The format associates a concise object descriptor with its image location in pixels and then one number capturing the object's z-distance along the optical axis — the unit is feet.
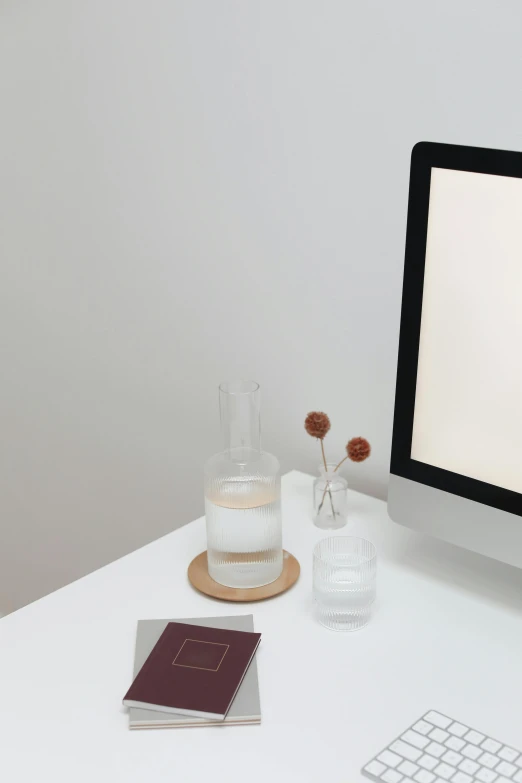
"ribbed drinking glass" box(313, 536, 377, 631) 2.93
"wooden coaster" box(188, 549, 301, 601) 3.11
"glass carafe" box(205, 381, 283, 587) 3.15
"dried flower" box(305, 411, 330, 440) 3.65
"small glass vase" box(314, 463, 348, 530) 3.61
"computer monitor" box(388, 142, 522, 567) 2.67
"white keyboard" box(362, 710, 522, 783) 2.27
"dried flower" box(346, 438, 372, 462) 3.62
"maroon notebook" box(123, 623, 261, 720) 2.54
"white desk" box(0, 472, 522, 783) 2.38
